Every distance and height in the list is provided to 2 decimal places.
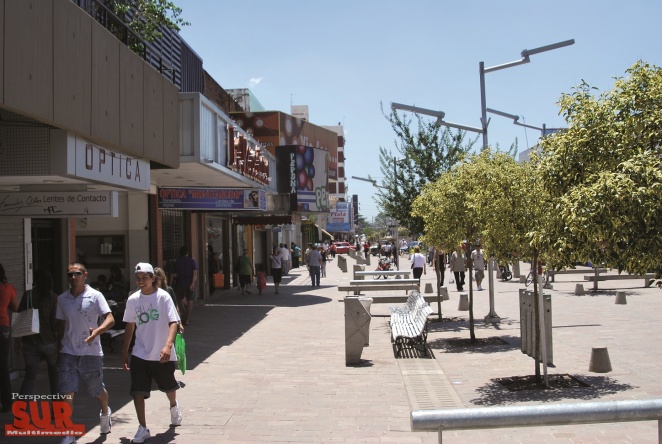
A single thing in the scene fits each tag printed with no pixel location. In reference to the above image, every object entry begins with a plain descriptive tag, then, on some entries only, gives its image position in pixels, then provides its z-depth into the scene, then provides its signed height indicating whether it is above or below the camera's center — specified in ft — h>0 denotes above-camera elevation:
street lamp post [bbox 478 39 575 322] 50.78 +13.33
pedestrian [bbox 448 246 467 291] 83.30 -2.33
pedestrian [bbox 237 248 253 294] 79.15 -1.97
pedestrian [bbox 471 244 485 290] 84.44 -2.20
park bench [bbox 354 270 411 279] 75.22 -2.48
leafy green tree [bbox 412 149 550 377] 33.42 +2.15
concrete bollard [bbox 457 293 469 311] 60.59 -4.70
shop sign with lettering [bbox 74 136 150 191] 27.76 +3.78
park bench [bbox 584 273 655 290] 74.60 -3.65
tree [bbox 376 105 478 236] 73.15 +9.24
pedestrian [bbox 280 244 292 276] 107.58 -1.60
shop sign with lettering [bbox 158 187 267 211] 55.83 +4.20
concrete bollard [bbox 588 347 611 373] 31.78 -5.09
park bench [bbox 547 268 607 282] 100.78 -3.65
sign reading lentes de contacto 31.37 +2.25
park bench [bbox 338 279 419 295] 60.85 -3.05
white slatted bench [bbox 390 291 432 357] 38.88 -4.33
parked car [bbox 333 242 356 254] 253.65 +0.44
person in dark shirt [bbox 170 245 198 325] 51.29 -1.91
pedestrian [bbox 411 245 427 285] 82.36 -1.63
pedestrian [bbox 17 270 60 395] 24.76 -2.87
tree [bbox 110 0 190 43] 41.57 +13.78
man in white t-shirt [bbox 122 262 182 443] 21.77 -2.52
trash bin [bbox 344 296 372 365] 35.24 -3.93
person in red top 25.27 -2.74
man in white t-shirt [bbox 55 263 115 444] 22.16 -2.60
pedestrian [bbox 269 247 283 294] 81.76 -1.77
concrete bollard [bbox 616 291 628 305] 60.80 -4.53
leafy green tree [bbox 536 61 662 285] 20.88 +2.23
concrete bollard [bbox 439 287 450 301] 68.42 -4.38
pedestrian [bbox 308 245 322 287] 92.99 -1.72
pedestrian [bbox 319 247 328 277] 122.45 -3.15
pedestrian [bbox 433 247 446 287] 55.72 -1.63
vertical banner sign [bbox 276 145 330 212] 96.37 +10.28
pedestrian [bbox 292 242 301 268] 145.48 -0.91
